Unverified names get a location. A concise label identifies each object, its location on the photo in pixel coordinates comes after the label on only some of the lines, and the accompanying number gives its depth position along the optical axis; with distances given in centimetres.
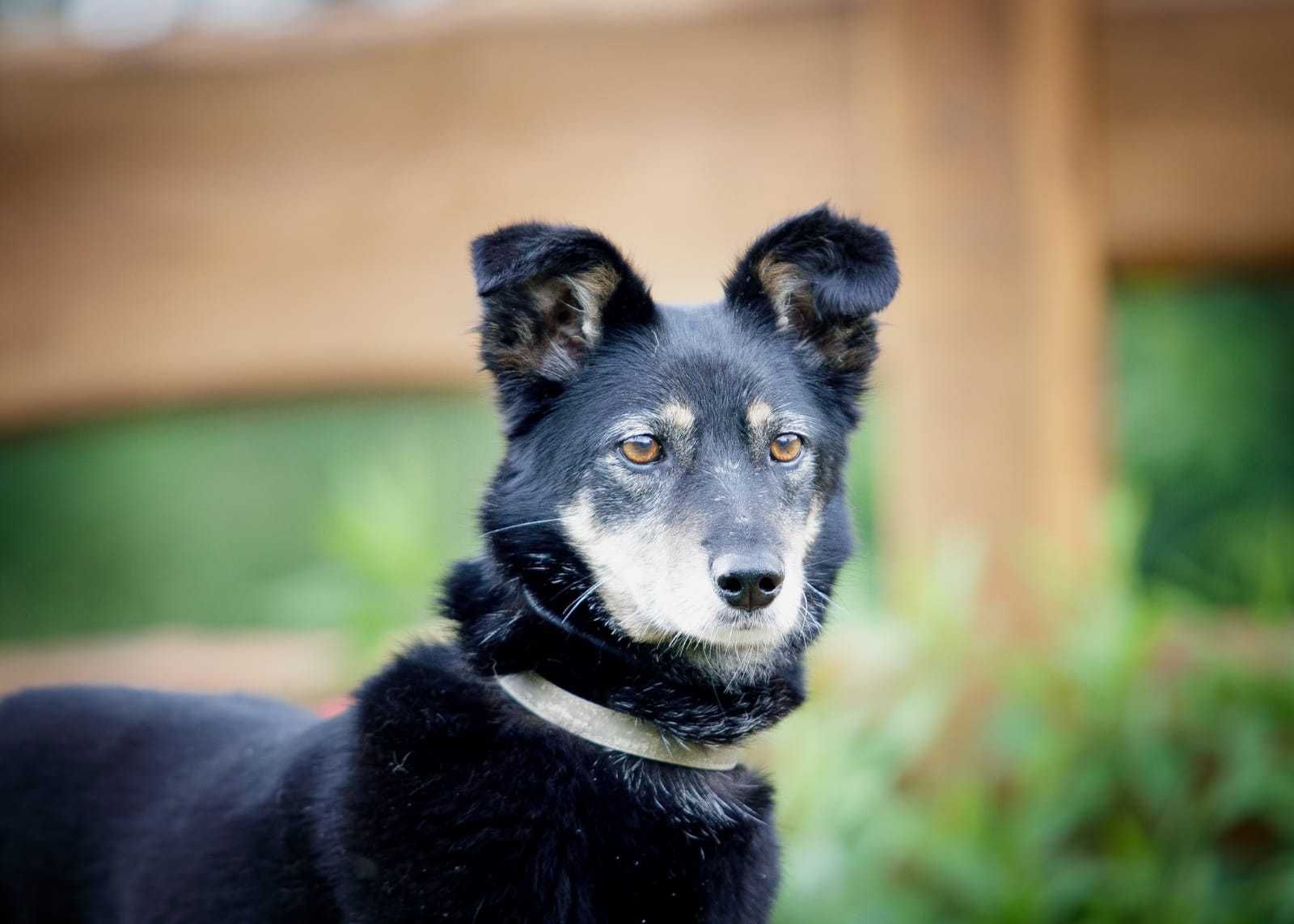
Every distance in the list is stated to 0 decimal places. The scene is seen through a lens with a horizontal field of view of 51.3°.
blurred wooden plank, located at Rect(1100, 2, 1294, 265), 533
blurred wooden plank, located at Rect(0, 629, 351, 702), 556
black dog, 236
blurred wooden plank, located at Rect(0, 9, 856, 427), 573
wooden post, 520
